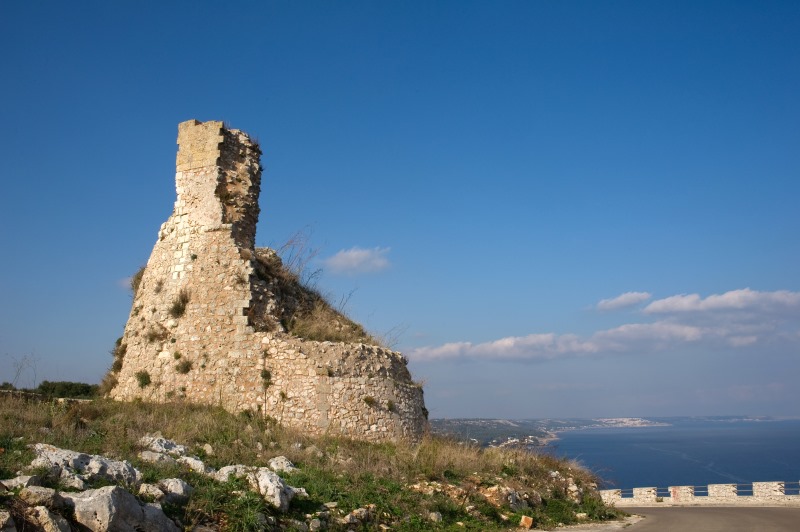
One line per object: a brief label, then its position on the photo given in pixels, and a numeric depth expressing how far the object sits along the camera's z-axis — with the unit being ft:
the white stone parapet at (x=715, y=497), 79.61
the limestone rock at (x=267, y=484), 31.04
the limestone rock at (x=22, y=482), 23.32
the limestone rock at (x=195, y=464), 33.17
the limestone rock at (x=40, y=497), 22.22
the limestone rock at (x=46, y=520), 21.29
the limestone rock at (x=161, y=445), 35.47
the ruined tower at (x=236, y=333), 51.39
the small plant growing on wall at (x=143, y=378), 55.06
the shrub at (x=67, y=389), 63.72
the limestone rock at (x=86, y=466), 26.84
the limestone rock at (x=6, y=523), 19.98
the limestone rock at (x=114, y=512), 22.71
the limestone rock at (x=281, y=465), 38.24
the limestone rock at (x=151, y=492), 26.84
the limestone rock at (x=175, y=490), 27.80
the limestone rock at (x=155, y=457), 32.78
